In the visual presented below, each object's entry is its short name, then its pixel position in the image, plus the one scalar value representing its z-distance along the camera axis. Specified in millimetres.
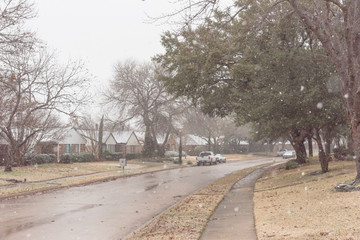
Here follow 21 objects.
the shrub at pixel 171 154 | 61272
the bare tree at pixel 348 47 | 12453
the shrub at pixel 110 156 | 51903
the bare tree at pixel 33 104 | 27203
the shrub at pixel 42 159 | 36719
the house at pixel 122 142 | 64375
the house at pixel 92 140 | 53338
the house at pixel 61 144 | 40312
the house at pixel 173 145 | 80762
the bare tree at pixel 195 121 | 46562
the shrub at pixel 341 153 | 30719
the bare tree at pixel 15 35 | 13500
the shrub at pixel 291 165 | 27953
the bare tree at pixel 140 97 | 47031
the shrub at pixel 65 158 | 41469
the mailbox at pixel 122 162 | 29875
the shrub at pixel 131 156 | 54856
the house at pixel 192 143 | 80588
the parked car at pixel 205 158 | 46784
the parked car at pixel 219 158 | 51500
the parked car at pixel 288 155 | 60103
